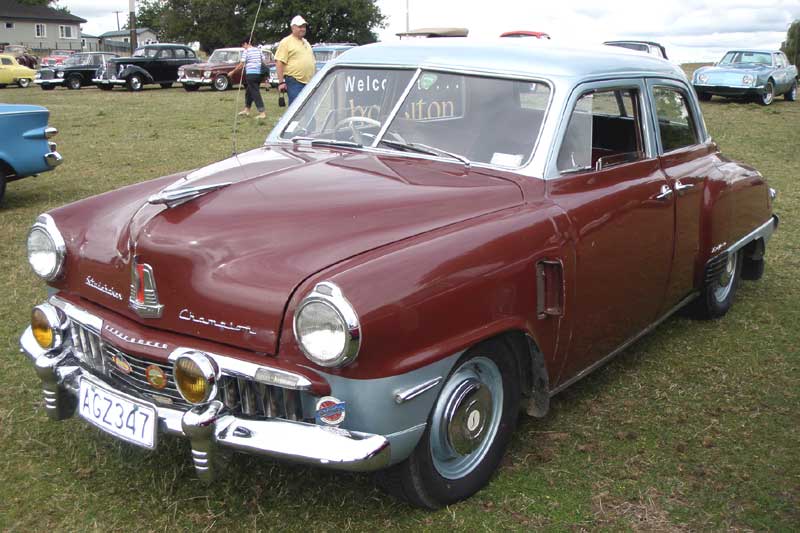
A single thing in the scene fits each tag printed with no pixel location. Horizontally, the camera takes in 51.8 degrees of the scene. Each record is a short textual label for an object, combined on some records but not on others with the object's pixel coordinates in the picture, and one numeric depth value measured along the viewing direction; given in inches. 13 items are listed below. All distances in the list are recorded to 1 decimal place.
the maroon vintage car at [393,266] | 95.3
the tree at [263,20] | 2101.4
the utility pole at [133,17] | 1465.3
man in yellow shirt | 397.7
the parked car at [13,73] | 1137.2
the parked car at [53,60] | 1199.6
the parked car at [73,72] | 1031.0
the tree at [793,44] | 1328.7
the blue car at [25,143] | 282.5
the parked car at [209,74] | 975.6
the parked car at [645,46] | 721.6
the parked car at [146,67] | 1000.2
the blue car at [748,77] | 729.0
